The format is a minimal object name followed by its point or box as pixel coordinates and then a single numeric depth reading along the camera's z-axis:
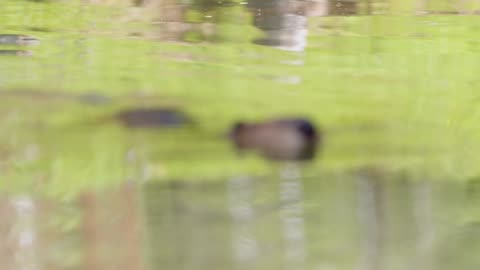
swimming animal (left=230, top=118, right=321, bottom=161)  11.07
